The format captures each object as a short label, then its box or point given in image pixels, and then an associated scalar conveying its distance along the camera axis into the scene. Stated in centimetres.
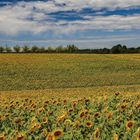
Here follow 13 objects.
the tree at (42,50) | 9179
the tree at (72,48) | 8941
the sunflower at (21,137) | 443
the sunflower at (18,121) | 577
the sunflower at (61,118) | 535
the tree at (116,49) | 8831
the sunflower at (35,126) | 504
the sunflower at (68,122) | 518
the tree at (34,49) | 9319
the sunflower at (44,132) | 484
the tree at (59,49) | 9102
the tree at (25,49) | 9436
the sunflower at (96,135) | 432
